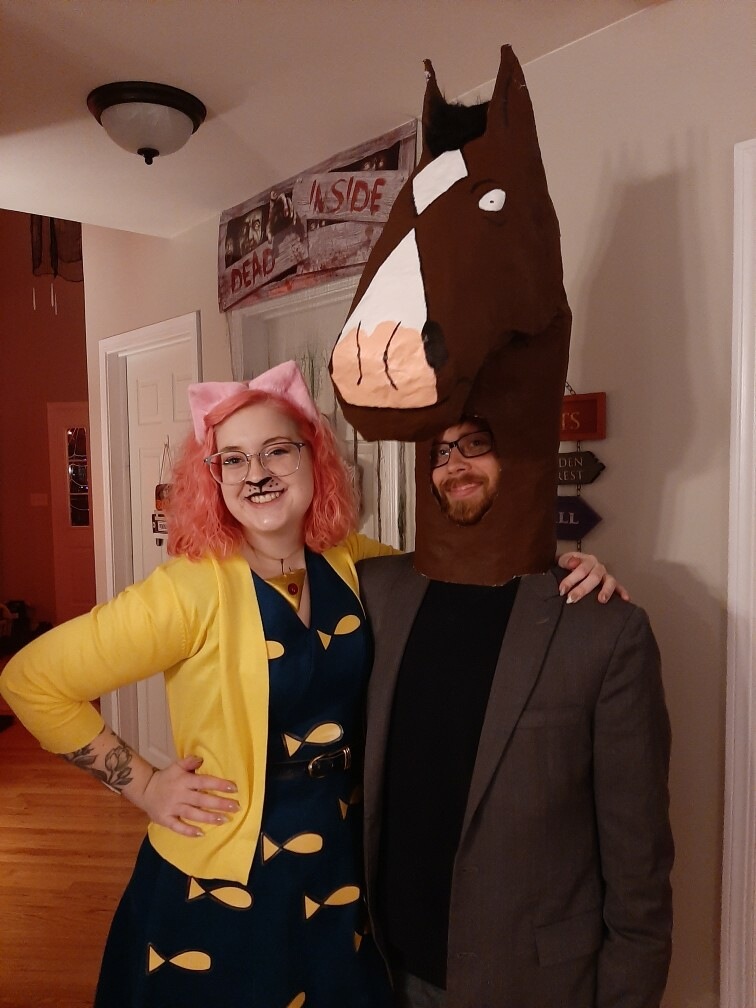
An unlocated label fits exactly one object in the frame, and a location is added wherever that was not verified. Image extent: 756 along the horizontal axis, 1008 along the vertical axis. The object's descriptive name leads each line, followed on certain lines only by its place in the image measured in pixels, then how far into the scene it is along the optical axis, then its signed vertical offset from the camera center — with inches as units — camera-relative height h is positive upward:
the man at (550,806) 39.3 -18.9
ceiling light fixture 70.7 +36.0
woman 44.5 -17.3
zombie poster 82.6 +31.6
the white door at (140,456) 124.7 +3.1
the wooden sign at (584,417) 62.6 +4.2
